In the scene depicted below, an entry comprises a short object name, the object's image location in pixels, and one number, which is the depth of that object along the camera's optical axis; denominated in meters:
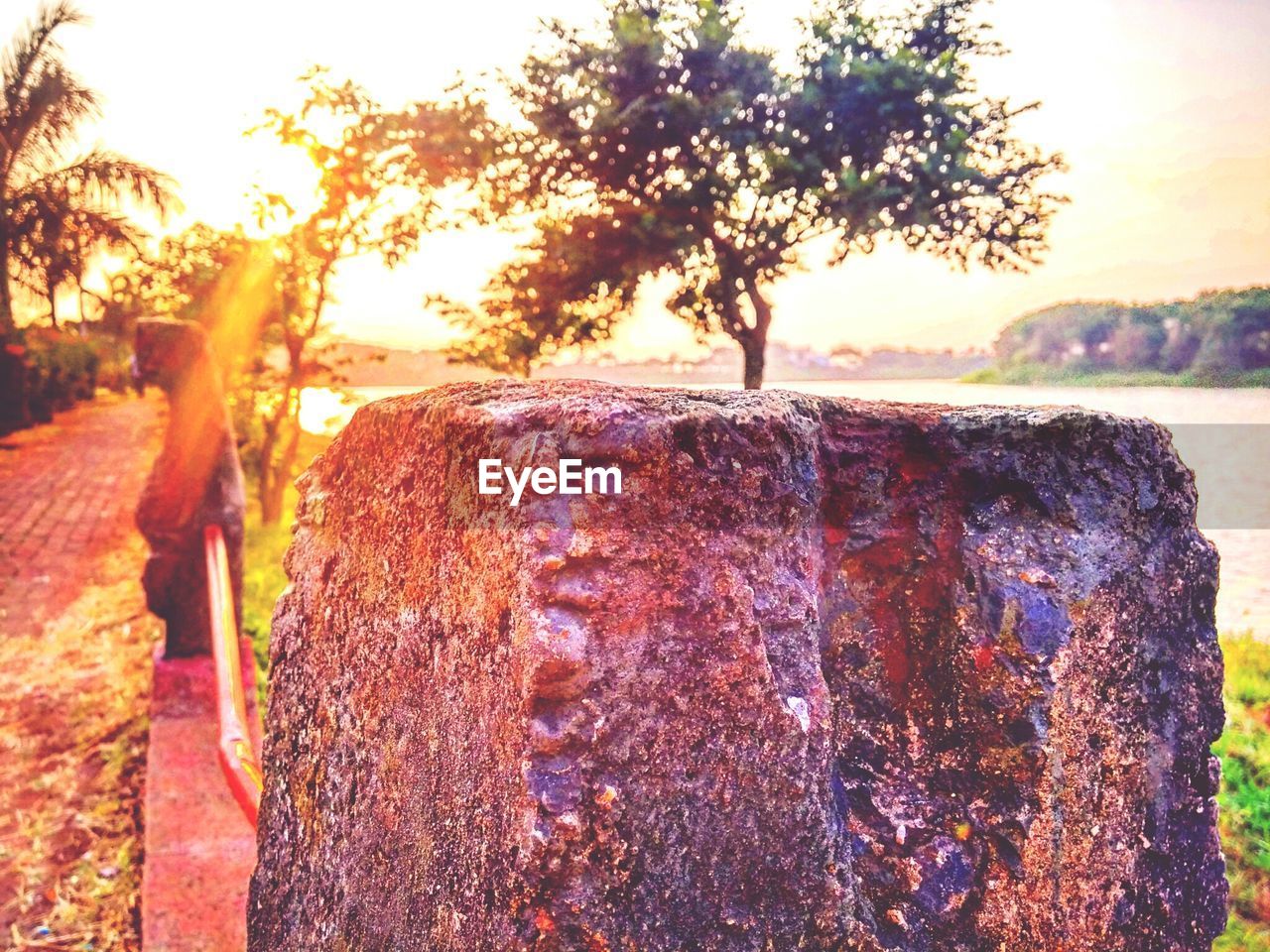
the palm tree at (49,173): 15.12
